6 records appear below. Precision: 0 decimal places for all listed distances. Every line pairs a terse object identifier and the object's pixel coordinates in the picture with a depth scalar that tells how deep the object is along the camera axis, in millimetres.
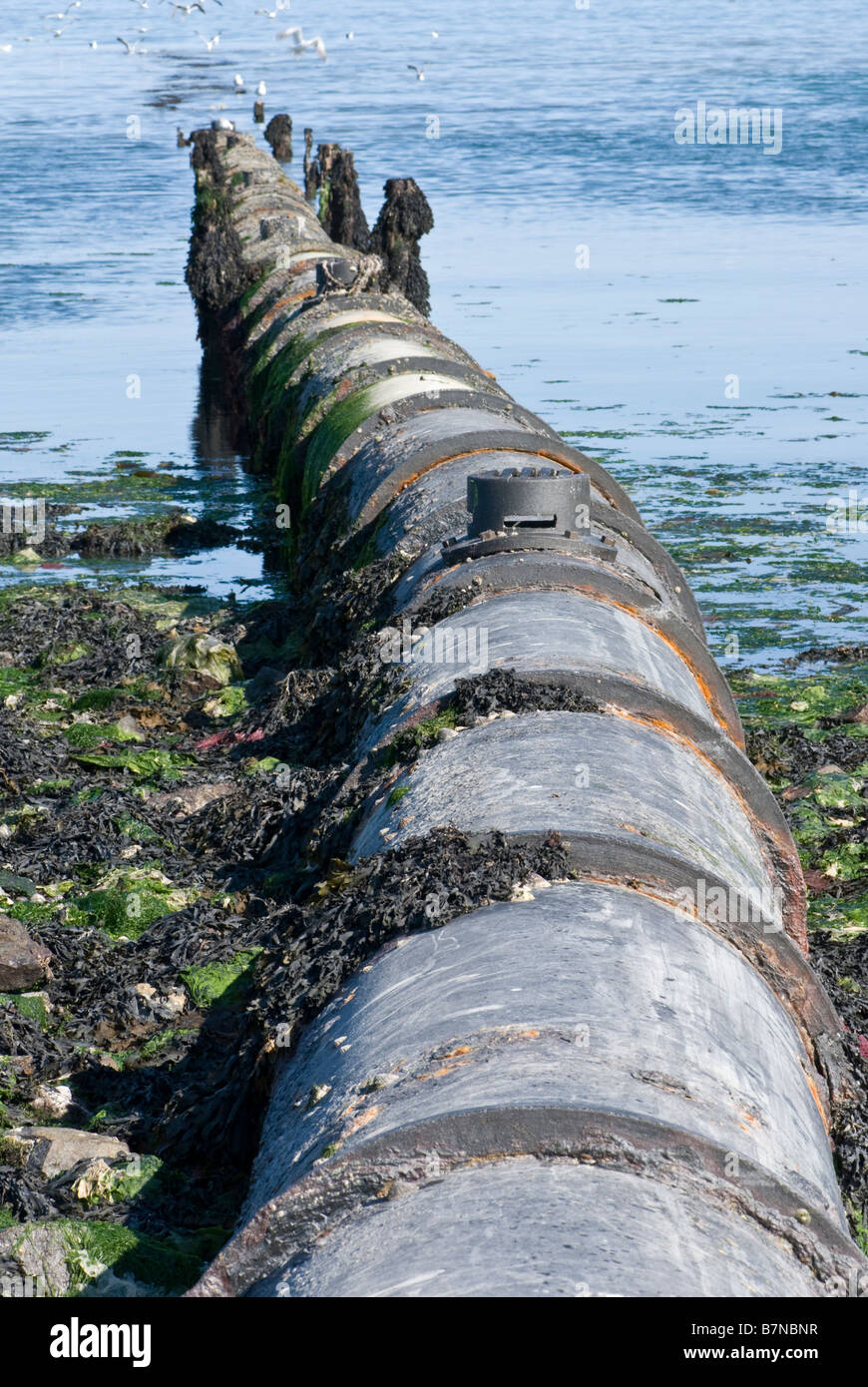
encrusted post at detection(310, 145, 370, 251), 21734
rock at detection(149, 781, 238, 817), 7871
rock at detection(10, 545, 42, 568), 13555
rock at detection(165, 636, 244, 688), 10141
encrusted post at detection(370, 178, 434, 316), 19422
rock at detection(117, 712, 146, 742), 9094
